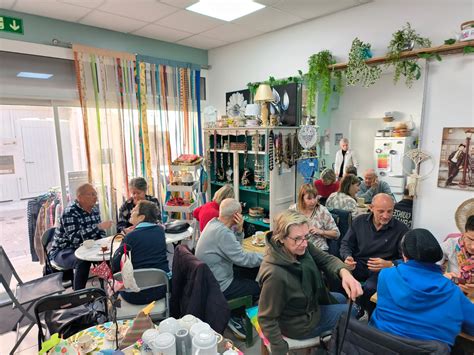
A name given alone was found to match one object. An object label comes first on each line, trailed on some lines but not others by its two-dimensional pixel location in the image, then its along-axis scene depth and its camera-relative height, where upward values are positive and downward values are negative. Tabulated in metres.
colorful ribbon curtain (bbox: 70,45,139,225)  3.85 +0.19
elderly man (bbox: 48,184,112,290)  2.92 -0.99
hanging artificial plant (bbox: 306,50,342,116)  3.50 +0.65
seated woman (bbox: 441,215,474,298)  1.84 -0.86
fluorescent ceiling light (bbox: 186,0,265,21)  3.24 +1.37
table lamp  3.73 +0.47
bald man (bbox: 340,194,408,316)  2.46 -0.92
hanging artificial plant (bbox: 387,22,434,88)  2.88 +0.78
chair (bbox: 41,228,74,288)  3.10 -1.31
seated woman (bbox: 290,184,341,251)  2.83 -0.81
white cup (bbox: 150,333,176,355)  1.20 -0.83
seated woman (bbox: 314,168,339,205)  3.67 -0.64
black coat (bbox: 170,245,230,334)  1.95 -1.05
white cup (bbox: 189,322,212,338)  1.26 -0.81
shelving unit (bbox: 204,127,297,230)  3.87 -0.58
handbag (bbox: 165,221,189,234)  3.25 -1.01
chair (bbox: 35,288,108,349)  1.71 -0.97
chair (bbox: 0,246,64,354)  2.40 -1.33
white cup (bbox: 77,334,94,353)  1.40 -0.96
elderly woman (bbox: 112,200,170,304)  2.28 -0.91
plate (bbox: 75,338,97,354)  1.39 -0.98
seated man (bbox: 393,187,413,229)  3.04 -0.78
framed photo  2.65 -0.26
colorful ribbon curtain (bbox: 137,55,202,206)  4.39 +0.32
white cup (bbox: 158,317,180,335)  1.29 -0.82
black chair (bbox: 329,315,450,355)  1.24 -0.89
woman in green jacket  1.64 -0.85
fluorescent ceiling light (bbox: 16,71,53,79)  3.45 +0.69
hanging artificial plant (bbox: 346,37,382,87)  3.19 +0.69
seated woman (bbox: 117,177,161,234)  3.57 -0.78
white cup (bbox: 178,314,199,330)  1.32 -0.83
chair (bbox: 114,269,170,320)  2.14 -1.17
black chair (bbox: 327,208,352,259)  2.92 -0.92
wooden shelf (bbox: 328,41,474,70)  2.55 +0.71
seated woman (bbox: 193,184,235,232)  3.02 -0.75
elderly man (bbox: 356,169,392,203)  3.25 -0.59
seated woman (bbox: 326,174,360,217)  3.21 -0.69
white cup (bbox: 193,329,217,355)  1.18 -0.82
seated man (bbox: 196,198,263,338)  2.33 -0.92
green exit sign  3.26 +1.20
